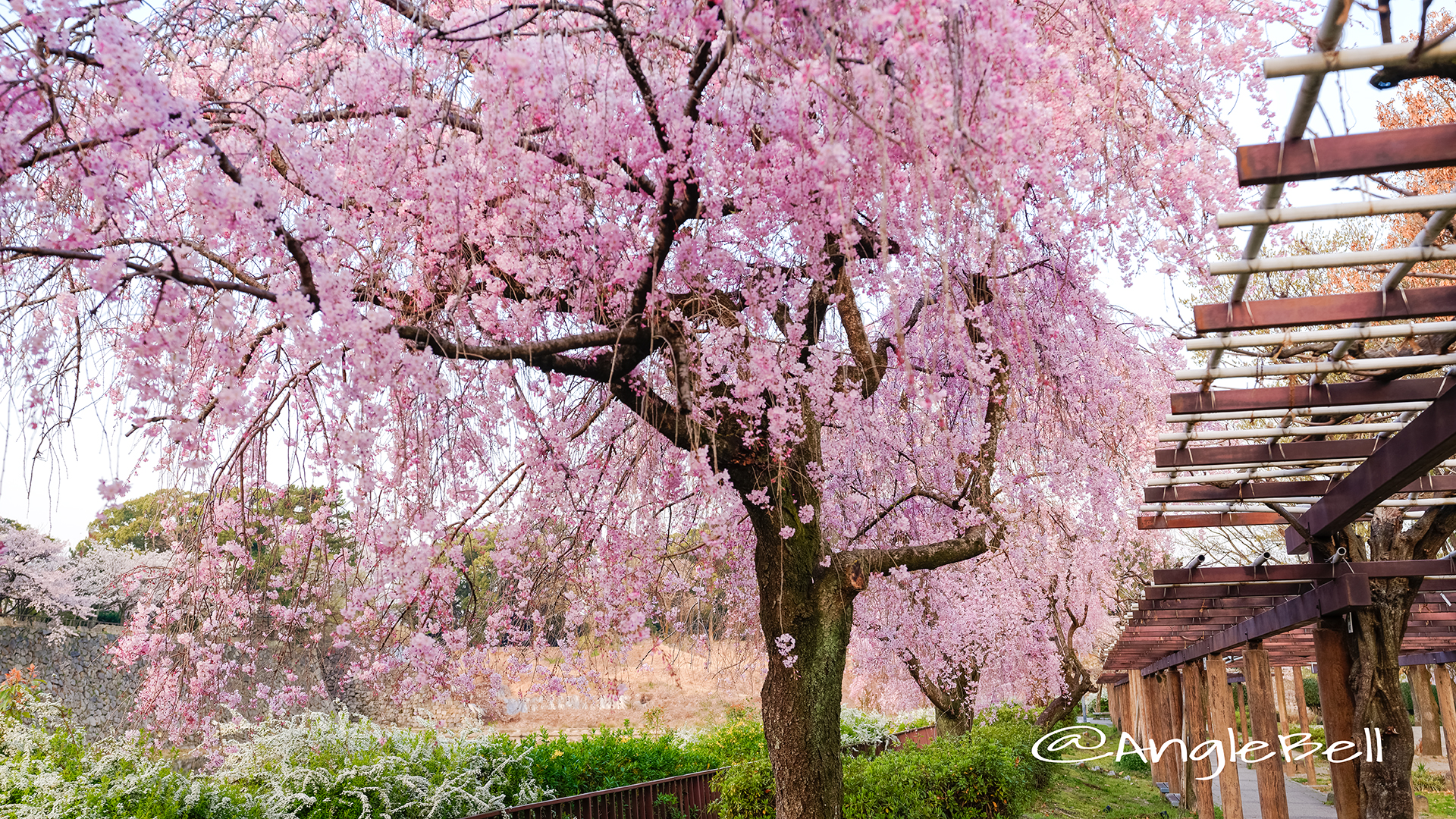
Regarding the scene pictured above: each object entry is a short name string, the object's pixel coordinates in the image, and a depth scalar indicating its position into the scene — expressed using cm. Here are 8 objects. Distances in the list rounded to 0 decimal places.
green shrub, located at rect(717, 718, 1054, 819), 813
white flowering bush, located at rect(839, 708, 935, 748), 1336
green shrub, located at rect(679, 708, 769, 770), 993
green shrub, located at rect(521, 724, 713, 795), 784
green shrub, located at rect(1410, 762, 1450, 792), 1548
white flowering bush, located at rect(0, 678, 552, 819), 491
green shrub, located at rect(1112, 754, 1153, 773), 2022
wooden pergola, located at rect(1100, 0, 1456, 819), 255
